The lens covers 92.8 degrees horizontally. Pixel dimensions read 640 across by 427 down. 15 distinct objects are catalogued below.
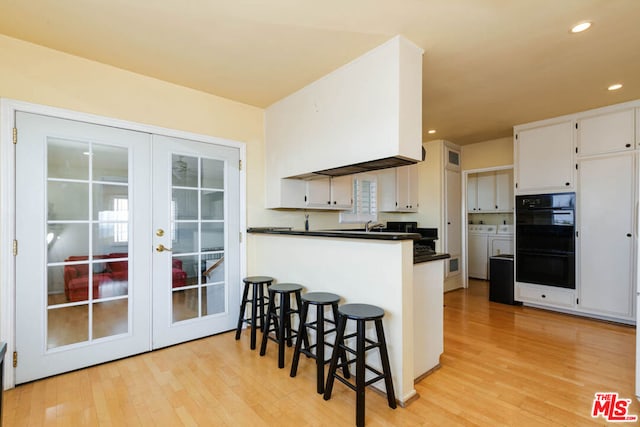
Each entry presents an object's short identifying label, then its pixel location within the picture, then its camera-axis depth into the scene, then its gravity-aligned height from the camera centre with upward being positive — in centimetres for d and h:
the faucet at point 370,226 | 427 -16
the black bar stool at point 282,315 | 251 -88
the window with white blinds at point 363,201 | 467 +23
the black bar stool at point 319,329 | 213 -85
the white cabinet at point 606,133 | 349 +96
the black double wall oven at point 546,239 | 385 -34
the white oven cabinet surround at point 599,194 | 346 +22
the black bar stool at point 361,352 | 180 -85
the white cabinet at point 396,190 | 507 +42
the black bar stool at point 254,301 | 285 -84
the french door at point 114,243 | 232 -23
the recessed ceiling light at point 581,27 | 208 +130
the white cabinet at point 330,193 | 376 +29
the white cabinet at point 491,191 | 579 +45
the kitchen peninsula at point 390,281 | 204 -52
